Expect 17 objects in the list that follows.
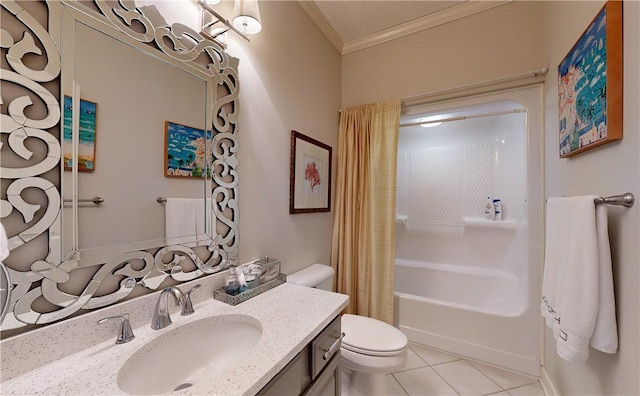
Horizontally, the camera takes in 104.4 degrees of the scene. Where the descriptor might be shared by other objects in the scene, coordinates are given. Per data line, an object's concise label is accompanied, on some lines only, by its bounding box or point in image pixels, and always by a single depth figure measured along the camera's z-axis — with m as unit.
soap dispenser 1.14
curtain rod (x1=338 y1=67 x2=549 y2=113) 1.67
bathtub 1.75
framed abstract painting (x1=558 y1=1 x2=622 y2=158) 0.88
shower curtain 2.06
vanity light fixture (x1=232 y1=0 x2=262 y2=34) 1.11
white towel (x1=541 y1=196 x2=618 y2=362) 0.91
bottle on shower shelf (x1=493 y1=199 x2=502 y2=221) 2.53
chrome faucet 0.87
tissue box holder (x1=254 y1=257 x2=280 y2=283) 1.31
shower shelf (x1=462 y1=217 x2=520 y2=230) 2.44
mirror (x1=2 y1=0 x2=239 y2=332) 0.69
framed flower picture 1.71
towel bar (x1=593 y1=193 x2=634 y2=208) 0.83
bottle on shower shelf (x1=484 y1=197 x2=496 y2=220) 2.55
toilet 1.30
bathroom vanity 0.60
